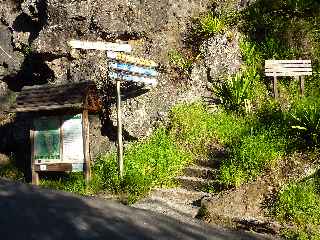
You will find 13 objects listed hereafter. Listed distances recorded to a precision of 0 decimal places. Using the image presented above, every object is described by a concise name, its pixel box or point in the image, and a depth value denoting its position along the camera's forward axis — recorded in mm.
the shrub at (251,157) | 8828
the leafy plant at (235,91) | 11875
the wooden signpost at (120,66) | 9078
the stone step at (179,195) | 9102
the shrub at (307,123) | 9039
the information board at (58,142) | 10258
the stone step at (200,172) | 9618
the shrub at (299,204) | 7629
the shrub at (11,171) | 11819
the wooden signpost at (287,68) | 12266
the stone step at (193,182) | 9359
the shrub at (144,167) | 9344
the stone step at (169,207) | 8125
